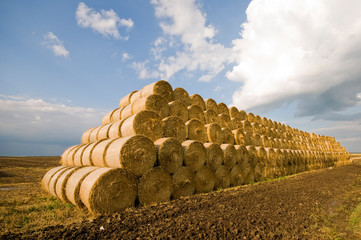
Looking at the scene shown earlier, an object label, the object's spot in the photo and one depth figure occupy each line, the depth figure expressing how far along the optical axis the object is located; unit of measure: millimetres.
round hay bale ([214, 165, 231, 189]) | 7500
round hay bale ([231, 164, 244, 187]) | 8352
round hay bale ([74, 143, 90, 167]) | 7158
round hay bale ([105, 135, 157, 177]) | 4848
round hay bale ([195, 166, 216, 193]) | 6688
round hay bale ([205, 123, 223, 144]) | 8219
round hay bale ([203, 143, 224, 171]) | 7238
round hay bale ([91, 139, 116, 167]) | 5509
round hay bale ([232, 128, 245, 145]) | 10068
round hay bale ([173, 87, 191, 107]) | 8759
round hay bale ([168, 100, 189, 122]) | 7637
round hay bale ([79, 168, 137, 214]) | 4273
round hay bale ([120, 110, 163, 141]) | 5926
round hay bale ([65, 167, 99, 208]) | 4908
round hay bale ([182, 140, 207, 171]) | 6332
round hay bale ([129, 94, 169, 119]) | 6910
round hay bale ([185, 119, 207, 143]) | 7527
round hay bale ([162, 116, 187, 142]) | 6766
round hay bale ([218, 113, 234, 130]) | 10228
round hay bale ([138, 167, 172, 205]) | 5055
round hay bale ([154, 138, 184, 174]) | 5617
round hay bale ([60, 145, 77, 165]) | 9152
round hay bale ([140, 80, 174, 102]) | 7855
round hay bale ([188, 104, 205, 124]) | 8395
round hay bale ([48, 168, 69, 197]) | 6188
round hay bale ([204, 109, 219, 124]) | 9359
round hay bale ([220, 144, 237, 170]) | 7986
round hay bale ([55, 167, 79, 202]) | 5648
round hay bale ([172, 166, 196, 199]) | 5875
